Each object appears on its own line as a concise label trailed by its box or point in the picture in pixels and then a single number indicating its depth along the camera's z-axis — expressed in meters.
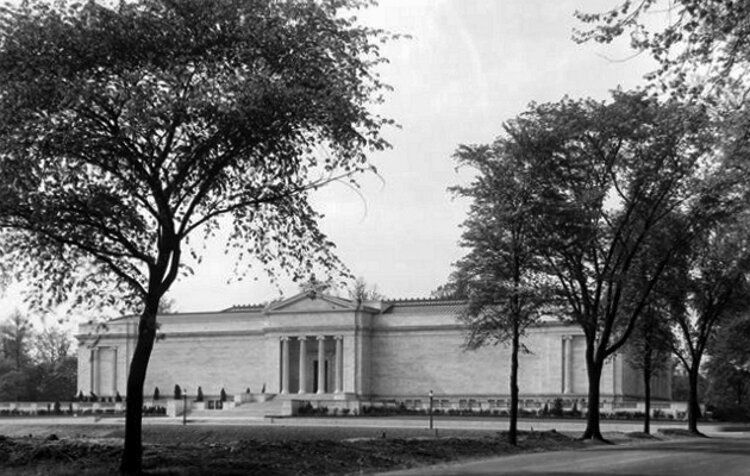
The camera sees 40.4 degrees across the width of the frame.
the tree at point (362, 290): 142.93
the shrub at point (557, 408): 78.19
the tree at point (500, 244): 38.25
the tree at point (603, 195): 40.03
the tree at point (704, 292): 48.34
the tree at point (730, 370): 66.12
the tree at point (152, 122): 21.53
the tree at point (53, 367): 125.25
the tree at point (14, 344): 133.50
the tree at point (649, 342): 52.56
